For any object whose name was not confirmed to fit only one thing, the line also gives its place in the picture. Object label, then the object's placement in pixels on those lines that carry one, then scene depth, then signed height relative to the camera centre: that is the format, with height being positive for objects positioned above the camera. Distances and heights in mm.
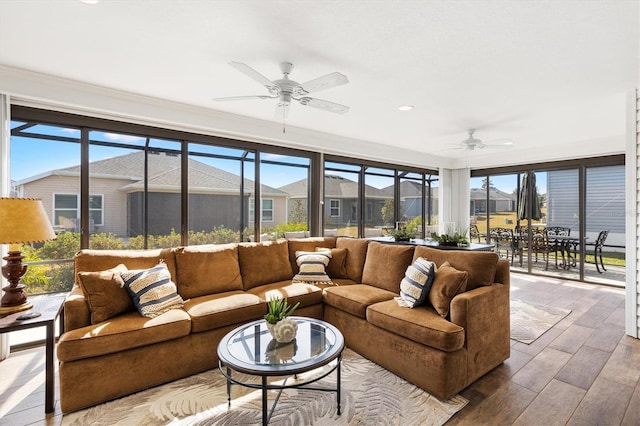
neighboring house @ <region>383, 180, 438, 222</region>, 6930 +316
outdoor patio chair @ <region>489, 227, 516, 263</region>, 6968 -621
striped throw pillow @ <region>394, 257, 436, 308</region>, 2727 -640
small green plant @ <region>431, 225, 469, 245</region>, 4270 -362
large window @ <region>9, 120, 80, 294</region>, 3203 +274
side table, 2088 -783
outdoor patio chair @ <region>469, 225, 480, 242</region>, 7590 -487
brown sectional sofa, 2219 -883
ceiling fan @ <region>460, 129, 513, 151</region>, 4758 +1073
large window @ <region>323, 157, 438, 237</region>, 5746 +284
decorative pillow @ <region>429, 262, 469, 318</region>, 2533 -628
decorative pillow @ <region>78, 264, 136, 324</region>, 2436 -660
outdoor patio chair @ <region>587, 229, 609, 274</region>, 5828 -731
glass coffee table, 1825 -916
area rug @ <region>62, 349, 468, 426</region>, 2047 -1364
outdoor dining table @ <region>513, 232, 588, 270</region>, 6043 -665
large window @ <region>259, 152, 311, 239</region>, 4895 +330
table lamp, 2182 -153
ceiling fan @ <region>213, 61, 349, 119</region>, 2342 +1042
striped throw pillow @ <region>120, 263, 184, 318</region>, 2598 -677
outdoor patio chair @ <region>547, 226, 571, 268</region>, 6176 -542
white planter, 2137 -818
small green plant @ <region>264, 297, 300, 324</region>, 2191 -729
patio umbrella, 6551 +301
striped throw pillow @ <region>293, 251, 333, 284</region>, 3721 -671
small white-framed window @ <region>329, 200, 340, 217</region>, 5711 +90
